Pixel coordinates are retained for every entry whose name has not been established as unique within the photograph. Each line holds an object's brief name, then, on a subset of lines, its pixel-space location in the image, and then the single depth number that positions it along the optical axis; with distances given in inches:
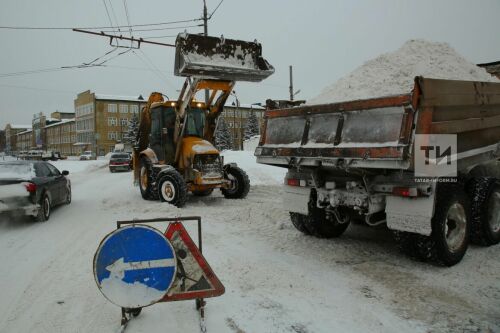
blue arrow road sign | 138.2
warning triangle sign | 150.8
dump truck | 192.9
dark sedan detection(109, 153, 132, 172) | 1168.8
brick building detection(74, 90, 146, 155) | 3617.1
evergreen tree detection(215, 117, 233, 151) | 2605.8
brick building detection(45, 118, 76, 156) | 4303.6
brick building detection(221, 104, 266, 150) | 3956.7
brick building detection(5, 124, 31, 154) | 5955.7
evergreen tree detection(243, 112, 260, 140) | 3070.9
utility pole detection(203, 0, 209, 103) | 780.6
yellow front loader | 399.3
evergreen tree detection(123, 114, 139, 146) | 2716.5
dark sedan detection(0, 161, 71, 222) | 327.9
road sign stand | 148.1
